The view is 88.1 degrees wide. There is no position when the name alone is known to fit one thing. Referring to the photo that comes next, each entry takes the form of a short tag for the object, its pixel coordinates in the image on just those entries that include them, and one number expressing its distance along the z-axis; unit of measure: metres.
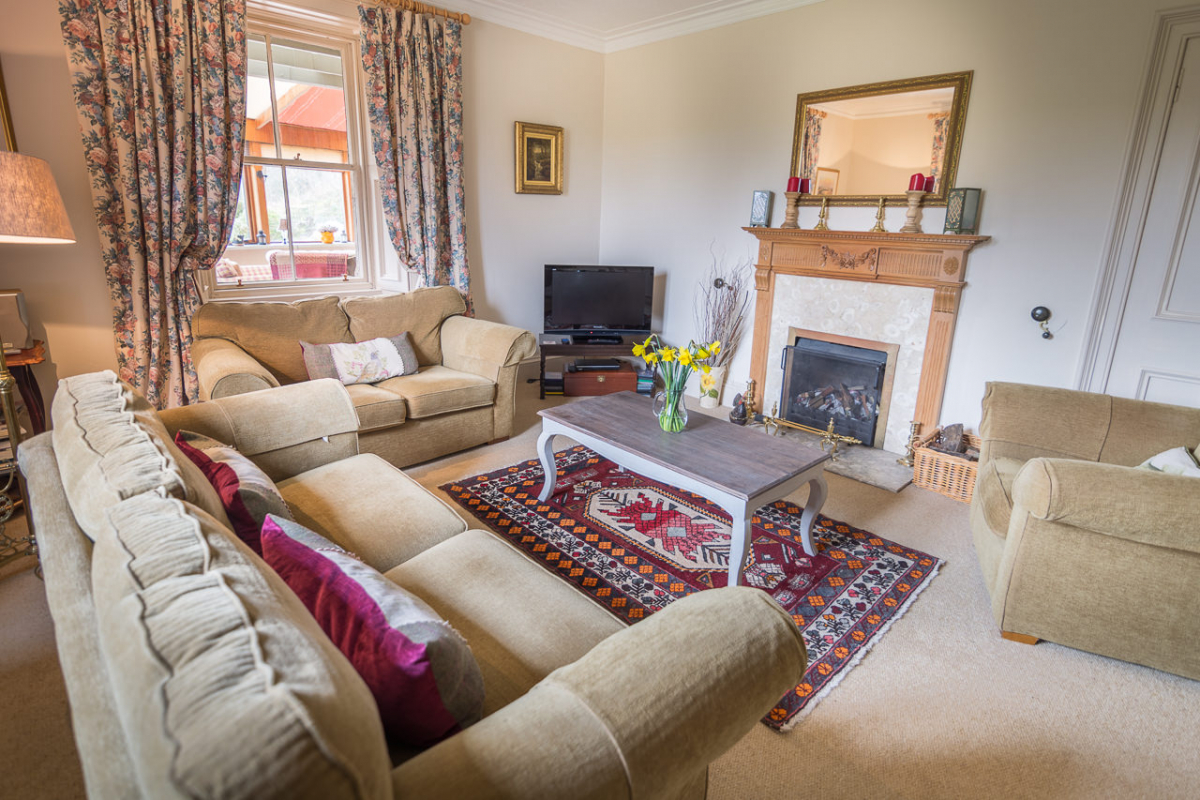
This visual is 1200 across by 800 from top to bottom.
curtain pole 3.76
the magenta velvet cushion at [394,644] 0.89
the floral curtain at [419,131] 3.80
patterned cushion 3.34
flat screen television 4.69
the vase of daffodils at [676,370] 2.53
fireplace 3.83
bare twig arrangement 4.46
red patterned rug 2.15
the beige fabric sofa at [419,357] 3.09
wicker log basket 3.13
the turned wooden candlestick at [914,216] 3.37
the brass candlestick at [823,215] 3.83
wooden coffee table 2.18
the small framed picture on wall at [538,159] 4.69
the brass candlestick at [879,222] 3.59
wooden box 4.67
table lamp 2.02
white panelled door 2.70
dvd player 4.71
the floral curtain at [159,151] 2.91
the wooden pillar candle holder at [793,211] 3.88
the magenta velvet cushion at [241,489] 1.40
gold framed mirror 3.32
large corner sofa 0.59
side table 2.65
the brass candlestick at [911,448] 3.56
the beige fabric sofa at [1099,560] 1.75
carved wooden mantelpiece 3.39
